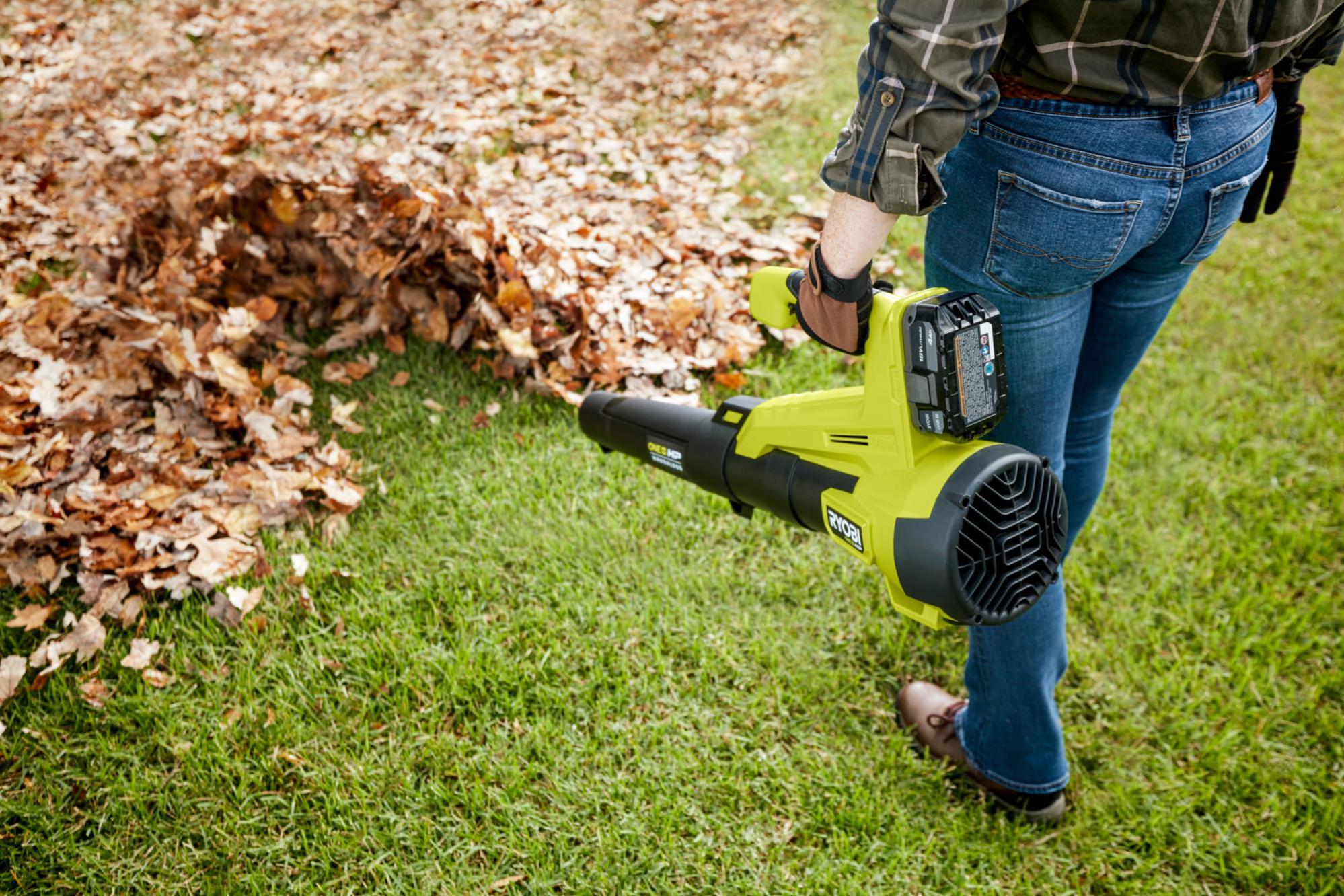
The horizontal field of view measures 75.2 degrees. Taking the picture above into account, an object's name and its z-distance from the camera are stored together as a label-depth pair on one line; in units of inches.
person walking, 53.8
